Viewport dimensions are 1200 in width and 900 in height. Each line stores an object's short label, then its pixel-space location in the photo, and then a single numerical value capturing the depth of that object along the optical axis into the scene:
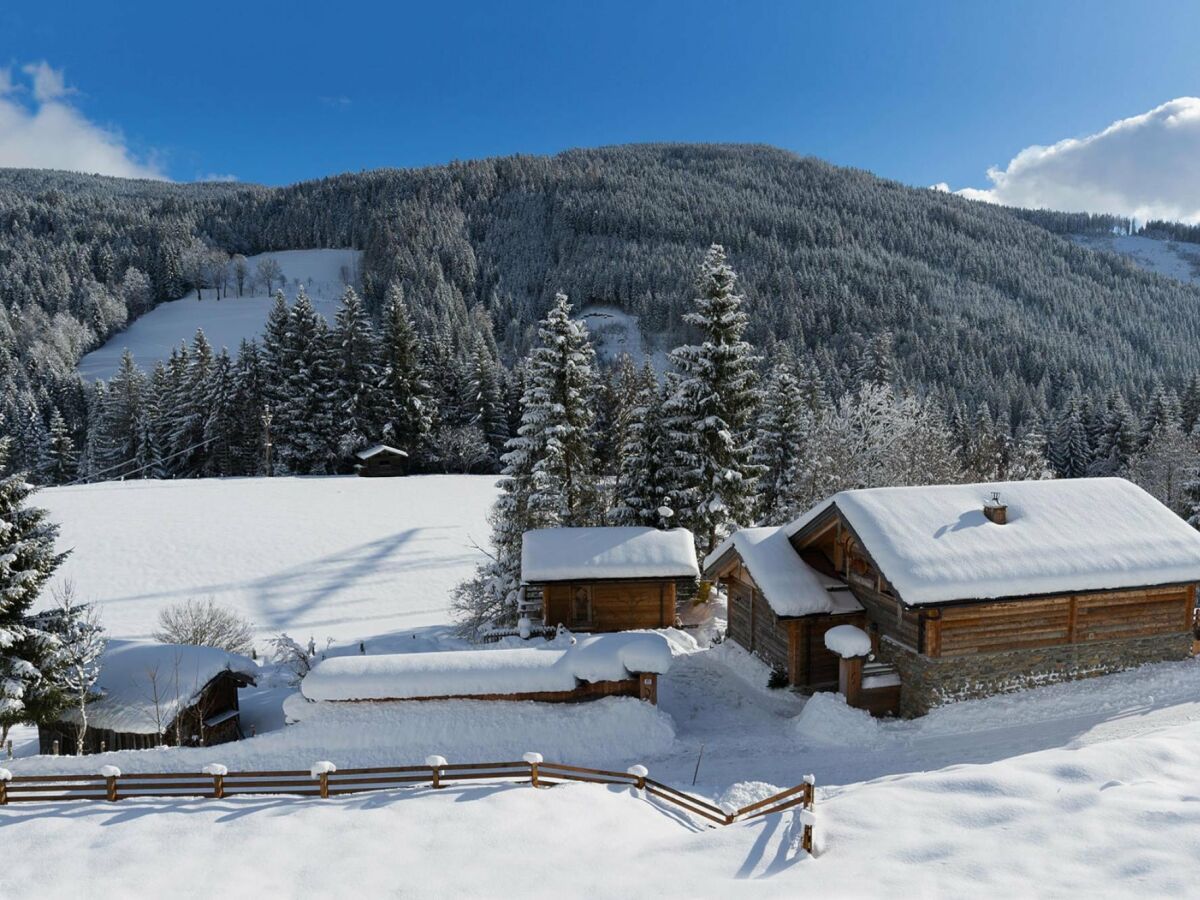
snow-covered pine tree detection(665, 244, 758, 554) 28.19
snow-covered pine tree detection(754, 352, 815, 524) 39.00
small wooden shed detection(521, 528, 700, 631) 23.44
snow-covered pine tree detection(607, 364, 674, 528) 30.05
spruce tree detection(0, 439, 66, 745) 15.20
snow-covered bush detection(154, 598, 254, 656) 24.09
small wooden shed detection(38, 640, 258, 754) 17.58
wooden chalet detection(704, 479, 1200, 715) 16.36
